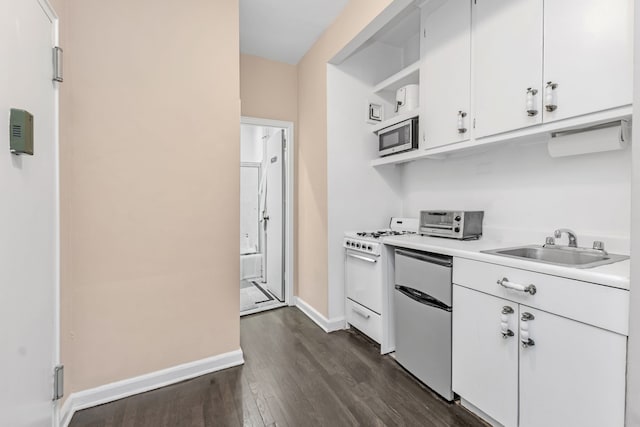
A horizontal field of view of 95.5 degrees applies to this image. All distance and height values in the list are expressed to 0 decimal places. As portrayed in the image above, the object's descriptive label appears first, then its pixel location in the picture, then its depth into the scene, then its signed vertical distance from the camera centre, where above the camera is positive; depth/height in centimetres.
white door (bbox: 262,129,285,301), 351 -5
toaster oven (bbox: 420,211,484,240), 202 -9
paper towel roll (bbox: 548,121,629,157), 138 +37
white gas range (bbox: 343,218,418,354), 228 -59
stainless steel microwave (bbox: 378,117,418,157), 231 +62
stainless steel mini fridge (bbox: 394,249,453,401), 172 -68
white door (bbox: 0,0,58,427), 103 -7
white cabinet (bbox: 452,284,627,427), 108 -68
